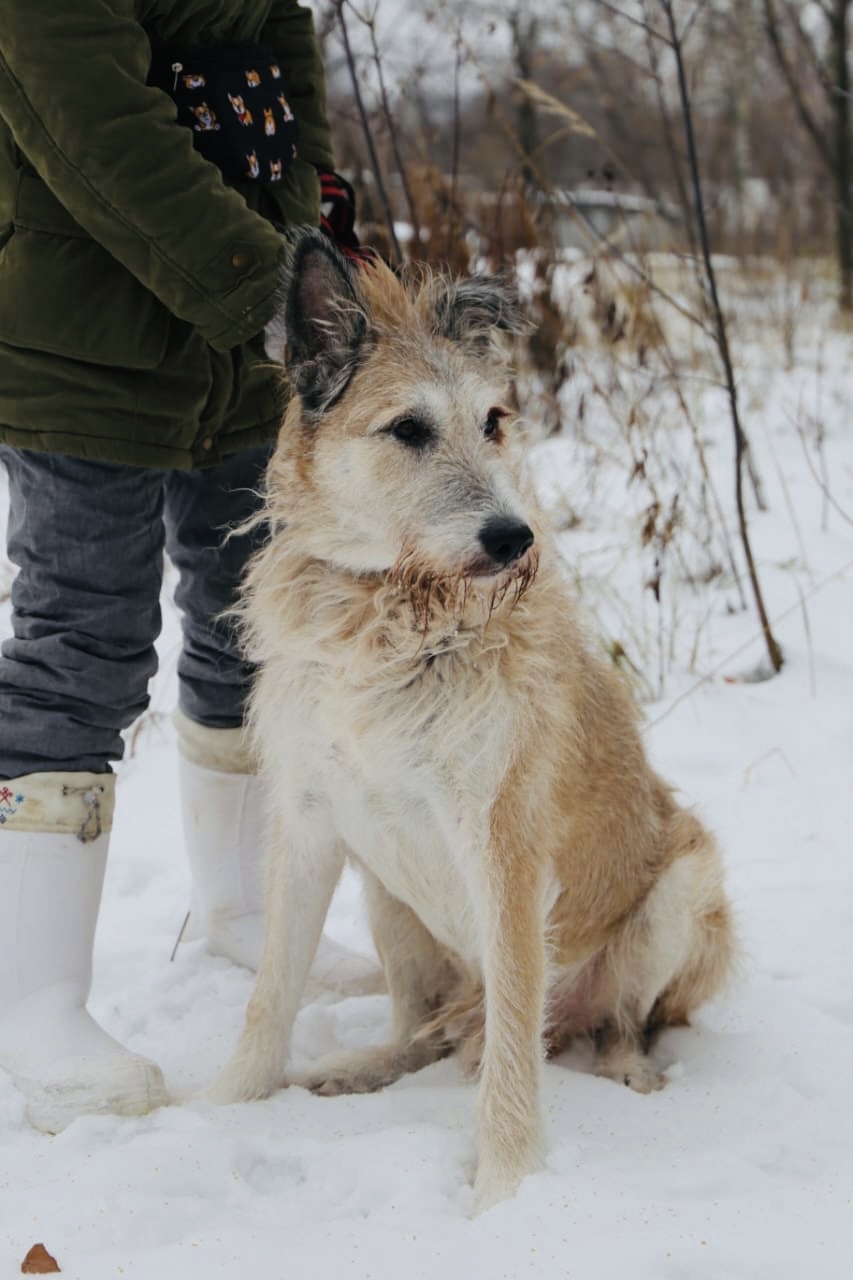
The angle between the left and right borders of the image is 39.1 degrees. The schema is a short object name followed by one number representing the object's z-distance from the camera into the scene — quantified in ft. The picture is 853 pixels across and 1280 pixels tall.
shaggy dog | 7.38
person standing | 6.97
